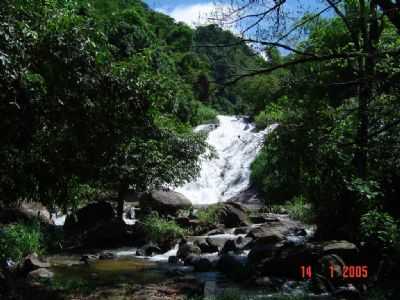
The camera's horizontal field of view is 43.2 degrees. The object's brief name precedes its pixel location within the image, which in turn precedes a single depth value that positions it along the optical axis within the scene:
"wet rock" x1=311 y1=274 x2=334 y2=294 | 9.44
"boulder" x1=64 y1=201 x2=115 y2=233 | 16.74
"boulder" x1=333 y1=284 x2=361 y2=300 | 8.95
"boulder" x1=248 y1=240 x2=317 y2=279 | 10.68
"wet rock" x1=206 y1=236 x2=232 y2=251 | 14.38
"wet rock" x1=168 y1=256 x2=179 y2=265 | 13.10
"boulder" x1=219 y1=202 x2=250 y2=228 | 17.69
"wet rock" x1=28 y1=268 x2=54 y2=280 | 10.34
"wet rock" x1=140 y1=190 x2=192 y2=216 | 19.31
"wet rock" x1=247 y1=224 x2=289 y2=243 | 13.63
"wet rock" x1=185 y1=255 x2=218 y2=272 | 12.09
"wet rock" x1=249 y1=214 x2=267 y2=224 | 18.39
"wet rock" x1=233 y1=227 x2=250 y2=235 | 16.38
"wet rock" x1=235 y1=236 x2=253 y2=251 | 13.92
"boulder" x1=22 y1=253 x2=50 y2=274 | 11.01
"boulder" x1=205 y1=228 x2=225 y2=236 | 16.36
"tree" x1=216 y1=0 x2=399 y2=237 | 5.29
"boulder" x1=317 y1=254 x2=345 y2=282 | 9.79
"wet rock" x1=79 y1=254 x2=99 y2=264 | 12.97
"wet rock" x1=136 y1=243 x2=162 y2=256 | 14.11
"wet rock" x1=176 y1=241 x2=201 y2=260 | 13.46
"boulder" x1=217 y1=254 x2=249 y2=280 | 11.02
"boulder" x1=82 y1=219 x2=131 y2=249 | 15.16
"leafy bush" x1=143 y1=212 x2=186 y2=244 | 15.32
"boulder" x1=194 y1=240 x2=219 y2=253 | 14.17
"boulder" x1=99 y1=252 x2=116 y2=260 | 13.49
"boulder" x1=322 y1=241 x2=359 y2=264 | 10.25
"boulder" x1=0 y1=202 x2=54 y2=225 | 14.77
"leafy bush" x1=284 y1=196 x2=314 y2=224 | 16.66
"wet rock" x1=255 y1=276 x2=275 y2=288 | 10.18
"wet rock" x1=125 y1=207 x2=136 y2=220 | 19.31
